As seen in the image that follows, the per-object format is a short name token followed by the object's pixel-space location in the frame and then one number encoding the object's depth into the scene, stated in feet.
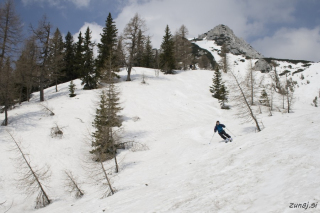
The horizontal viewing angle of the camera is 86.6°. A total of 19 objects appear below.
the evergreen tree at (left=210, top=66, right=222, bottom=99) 111.04
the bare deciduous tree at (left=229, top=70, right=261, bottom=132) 60.16
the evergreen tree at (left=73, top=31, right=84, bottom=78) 146.63
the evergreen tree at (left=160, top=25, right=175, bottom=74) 146.82
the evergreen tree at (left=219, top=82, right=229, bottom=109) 100.73
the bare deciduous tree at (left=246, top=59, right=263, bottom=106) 91.69
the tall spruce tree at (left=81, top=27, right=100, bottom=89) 97.96
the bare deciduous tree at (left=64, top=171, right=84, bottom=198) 35.40
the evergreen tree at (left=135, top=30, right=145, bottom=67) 113.80
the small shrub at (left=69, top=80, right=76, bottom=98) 83.62
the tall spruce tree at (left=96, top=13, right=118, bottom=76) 111.04
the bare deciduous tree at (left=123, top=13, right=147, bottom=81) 113.39
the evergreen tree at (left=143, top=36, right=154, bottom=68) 198.80
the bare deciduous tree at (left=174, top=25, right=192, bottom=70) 168.27
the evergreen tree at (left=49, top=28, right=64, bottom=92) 88.17
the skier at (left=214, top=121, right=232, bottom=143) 48.08
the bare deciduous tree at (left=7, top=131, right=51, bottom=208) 36.04
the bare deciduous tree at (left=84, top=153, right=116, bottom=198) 31.40
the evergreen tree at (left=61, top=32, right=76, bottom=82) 160.43
